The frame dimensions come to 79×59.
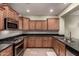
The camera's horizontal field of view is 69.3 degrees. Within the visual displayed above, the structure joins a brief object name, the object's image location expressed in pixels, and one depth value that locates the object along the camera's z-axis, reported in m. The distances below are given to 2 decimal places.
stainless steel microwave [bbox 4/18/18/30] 1.54
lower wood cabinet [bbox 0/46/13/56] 1.16
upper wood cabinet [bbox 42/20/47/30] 3.69
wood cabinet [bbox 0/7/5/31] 1.40
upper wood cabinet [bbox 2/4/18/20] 1.59
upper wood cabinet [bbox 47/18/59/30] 3.60
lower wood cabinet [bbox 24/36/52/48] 3.47
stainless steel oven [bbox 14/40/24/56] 1.56
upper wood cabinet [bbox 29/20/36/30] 3.75
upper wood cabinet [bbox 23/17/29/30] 3.66
